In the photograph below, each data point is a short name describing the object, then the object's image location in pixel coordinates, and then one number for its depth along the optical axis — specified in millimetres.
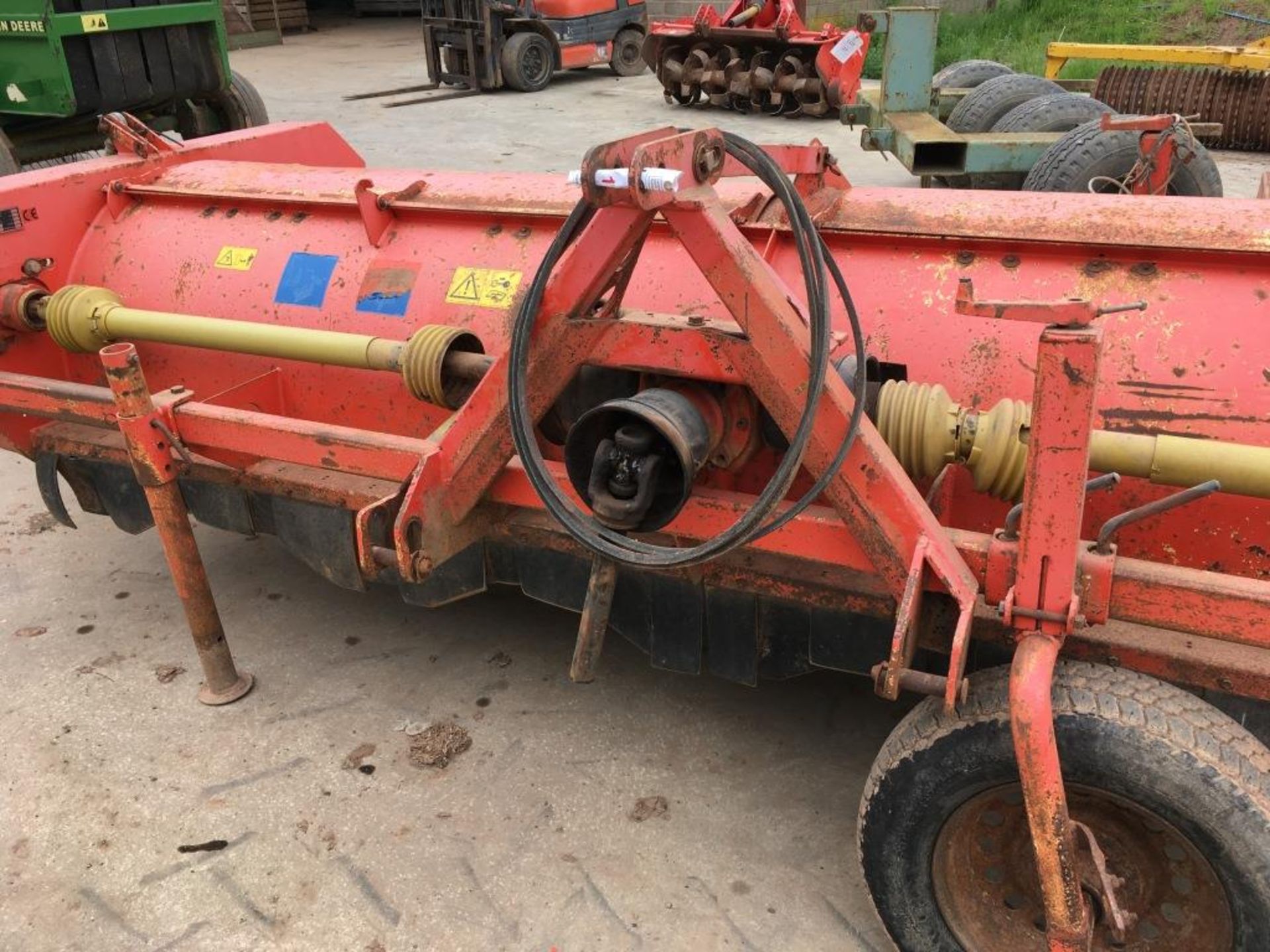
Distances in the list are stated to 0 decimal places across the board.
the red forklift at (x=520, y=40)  10875
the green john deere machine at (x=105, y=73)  6023
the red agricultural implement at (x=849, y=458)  1604
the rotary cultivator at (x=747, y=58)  9102
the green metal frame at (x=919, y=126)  4980
